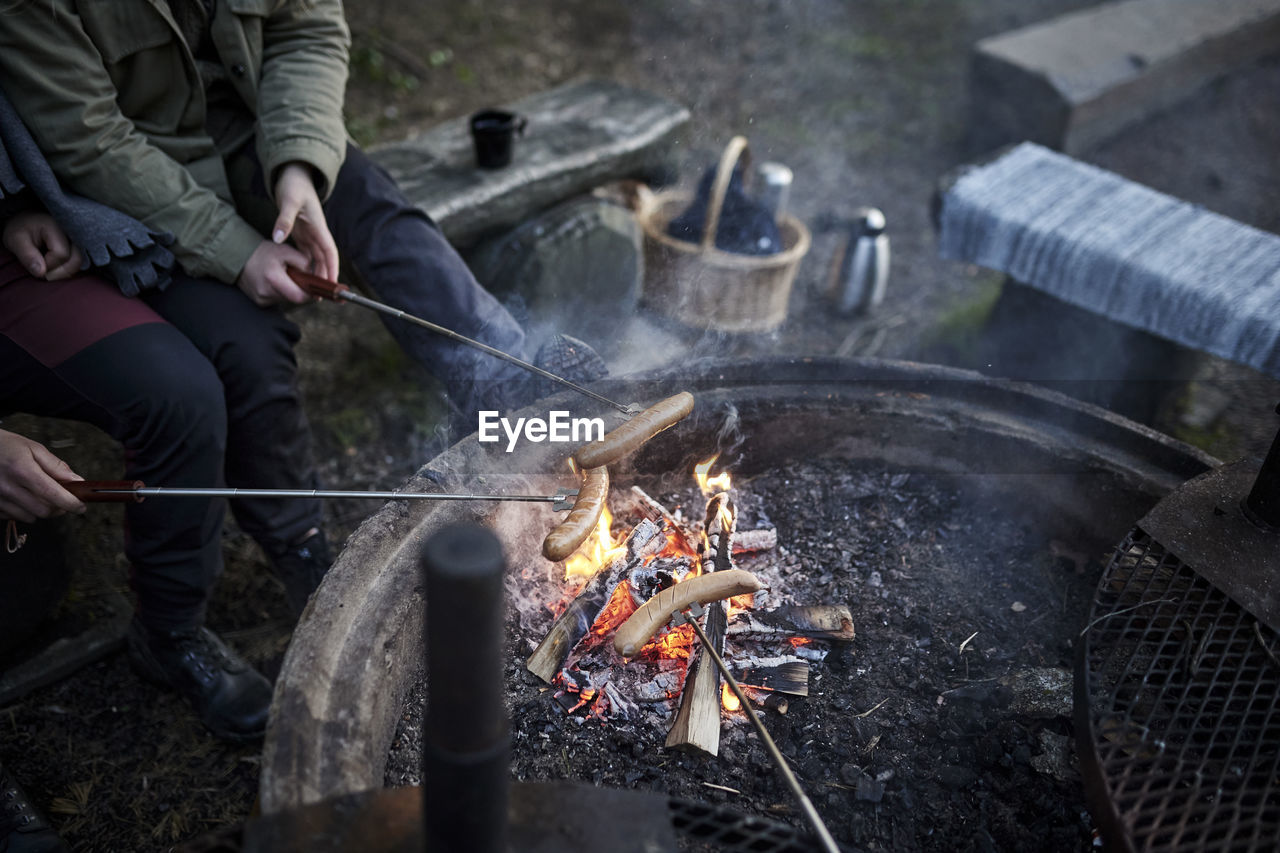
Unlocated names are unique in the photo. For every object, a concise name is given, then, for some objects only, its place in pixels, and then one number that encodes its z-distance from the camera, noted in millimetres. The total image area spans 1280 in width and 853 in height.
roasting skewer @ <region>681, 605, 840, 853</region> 1509
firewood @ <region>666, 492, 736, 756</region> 1980
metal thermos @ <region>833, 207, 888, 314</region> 4766
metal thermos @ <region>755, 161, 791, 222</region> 4672
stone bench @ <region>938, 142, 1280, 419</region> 3434
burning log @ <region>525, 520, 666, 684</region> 2168
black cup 3807
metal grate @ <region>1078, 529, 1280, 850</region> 1595
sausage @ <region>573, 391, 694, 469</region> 2166
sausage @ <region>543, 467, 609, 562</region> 1960
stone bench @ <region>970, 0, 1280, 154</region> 5469
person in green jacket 2250
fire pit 1889
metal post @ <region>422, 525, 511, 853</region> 1022
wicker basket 4250
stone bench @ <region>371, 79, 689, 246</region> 3797
